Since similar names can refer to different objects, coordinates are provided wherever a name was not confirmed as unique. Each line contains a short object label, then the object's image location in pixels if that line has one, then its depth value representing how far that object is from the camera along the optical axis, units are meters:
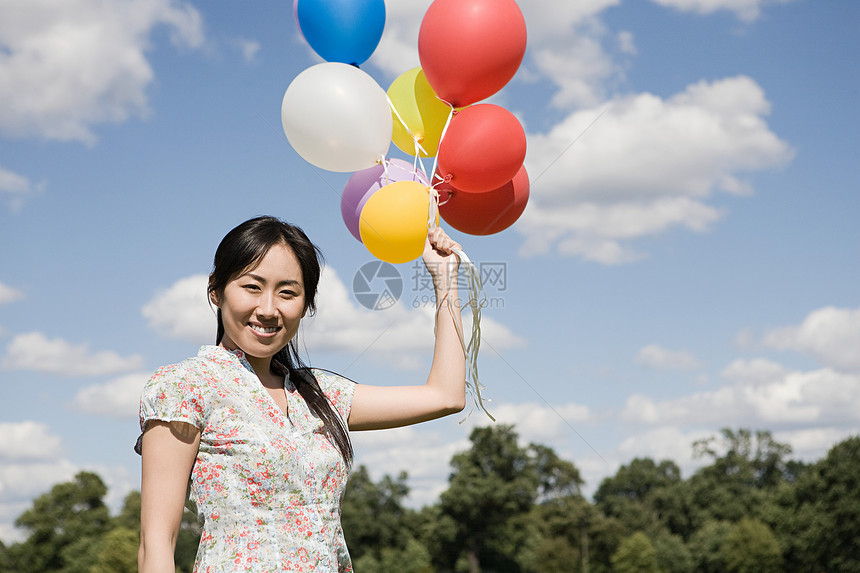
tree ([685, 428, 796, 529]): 46.59
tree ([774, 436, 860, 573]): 32.84
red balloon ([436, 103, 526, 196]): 3.63
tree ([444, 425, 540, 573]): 46.97
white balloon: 3.68
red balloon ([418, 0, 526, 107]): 3.70
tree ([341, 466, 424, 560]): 46.28
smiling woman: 2.07
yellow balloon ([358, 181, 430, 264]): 3.46
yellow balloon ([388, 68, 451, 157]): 4.12
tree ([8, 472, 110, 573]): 44.50
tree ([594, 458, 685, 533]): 50.94
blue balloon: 3.89
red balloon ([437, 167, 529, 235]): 3.89
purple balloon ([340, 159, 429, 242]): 3.89
